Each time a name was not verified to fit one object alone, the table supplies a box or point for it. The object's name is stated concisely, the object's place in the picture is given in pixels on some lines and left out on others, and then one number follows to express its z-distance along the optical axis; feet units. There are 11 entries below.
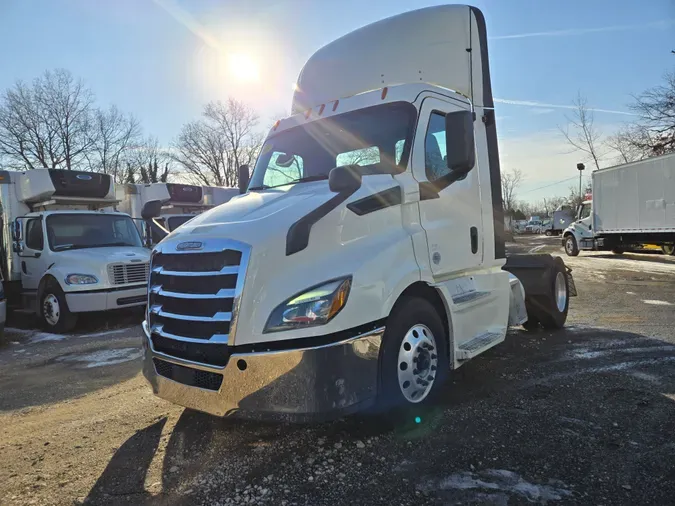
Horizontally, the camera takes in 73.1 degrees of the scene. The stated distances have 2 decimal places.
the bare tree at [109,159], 140.87
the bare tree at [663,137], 93.09
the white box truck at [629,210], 60.75
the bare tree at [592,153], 118.42
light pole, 118.52
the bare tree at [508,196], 230.89
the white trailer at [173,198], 42.50
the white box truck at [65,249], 28.50
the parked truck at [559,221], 157.10
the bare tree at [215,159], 165.17
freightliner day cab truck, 9.39
